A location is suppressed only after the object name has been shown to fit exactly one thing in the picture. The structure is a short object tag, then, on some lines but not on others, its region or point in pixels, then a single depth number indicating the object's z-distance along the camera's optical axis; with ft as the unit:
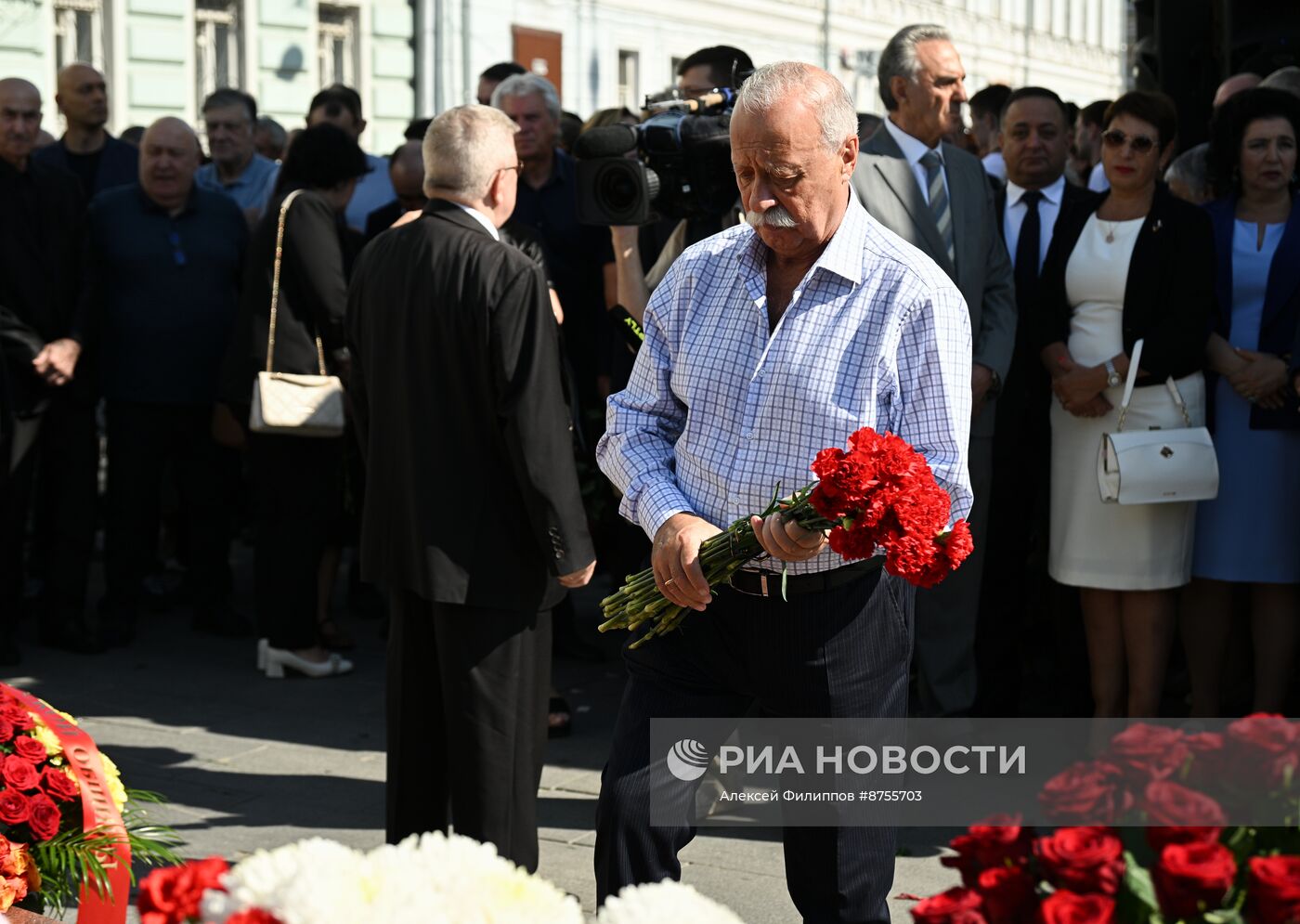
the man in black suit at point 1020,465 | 20.33
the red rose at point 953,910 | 6.49
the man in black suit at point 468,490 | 14.97
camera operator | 18.38
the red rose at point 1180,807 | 6.54
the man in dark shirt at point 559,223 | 24.39
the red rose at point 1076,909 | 6.18
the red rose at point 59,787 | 11.20
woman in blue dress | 18.94
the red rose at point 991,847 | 6.72
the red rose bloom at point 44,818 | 10.94
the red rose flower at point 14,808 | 10.87
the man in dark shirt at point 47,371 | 25.13
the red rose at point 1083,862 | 6.39
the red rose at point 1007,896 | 6.55
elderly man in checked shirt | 10.98
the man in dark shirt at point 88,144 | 31.04
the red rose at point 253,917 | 6.05
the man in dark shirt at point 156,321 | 26.13
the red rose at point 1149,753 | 6.84
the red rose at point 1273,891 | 6.09
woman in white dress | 18.65
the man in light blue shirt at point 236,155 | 32.48
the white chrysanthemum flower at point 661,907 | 6.30
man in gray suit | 18.39
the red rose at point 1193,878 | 6.21
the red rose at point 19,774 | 11.07
